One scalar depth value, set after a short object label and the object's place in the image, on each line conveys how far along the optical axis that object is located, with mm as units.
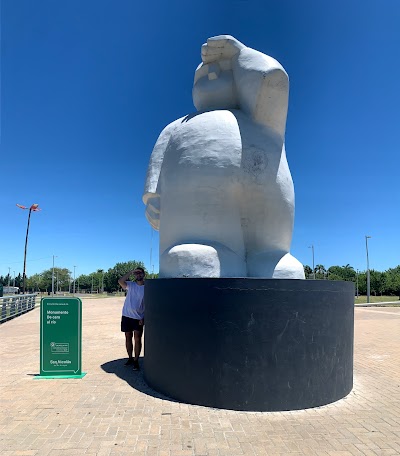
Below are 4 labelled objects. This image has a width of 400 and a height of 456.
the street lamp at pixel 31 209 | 29803
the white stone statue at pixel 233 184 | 4684
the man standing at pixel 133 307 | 5699
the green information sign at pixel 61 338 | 5477
